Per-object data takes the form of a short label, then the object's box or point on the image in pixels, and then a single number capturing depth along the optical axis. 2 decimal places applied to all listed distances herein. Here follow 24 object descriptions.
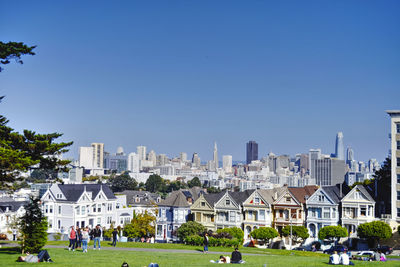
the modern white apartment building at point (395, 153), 69.19
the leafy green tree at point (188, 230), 70.12
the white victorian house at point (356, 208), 68.62
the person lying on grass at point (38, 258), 30.69
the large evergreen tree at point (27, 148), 32.78
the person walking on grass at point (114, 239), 45.97
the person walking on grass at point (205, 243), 42.75
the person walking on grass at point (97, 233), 41.81
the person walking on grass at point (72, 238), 38.31
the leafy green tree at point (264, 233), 68.12
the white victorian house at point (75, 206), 84.12
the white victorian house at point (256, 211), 73.62
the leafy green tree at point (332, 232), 66.50
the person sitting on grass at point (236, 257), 32.94
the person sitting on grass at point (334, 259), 32.25
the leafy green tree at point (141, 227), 80.56
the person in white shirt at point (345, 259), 31.95
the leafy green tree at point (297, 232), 69.50
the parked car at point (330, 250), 55.29
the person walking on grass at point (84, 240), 37.09
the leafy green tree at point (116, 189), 197.93
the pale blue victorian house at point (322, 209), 70.50
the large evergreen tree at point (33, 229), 34.22
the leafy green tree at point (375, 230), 63.53
